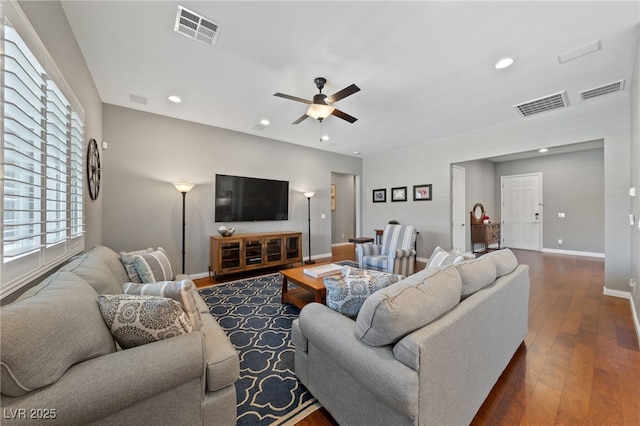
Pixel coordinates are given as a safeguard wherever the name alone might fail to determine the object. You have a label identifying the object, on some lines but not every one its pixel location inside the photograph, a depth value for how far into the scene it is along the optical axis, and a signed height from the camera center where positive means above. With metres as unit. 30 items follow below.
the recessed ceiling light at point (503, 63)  2.45 +1.57
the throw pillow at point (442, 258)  2.01 -0.39
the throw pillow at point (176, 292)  1.30 -0.44
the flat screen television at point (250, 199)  4.49 +0.28
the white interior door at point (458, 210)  5.48 +0.09
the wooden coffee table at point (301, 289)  2.45 -0.81
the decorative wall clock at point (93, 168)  2.67 +0.52
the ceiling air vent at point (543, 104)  3.21 +1.57
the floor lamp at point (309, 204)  5.39 +0.22
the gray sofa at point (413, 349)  1.00 -0.67
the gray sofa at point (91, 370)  0.76 -0.60
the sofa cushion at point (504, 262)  1.80 -0.37
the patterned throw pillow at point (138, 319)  1.11 -0.50
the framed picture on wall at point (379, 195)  6.36 +0.49
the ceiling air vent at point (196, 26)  1.92 +1.58
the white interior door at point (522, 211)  6.64 +0.09
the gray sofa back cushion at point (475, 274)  1.45 -0.38
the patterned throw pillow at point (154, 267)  2.07 -0.49
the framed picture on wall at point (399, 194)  5.92 +0.50
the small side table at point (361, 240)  5.74 -0.64
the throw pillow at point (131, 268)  2.04 -0.47
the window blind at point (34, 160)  1.17 +0.33
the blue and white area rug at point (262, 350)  1.49 -1.19
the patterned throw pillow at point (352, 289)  1.43 -0.46
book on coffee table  2.83 -0.71
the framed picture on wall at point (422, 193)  5.44 +0.49
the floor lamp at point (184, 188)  3.80 +0.39
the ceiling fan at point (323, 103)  2.55 +1.25
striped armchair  3.59 -0.64
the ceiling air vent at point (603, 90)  2.90 +1.56
